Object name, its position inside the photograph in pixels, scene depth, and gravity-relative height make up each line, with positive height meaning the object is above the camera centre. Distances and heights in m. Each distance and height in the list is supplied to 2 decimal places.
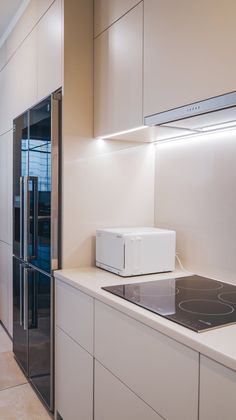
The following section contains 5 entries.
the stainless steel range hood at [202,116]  1.31 +0.37
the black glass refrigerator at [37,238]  2.12 -0.25
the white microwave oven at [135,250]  1.90 -0.28
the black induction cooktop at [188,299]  1.27 -0.42
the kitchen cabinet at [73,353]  1.75 -0.82
